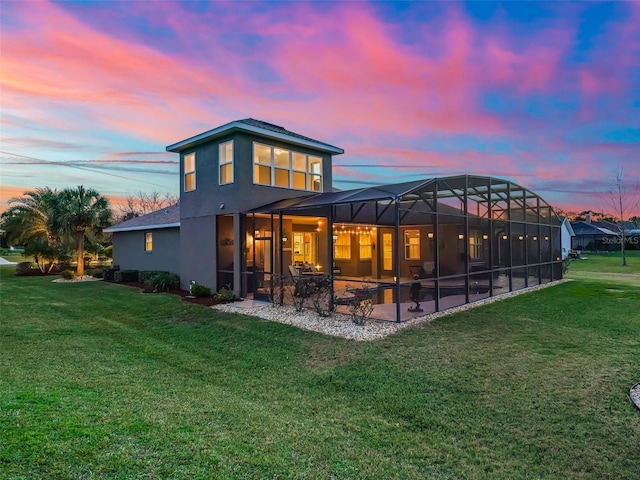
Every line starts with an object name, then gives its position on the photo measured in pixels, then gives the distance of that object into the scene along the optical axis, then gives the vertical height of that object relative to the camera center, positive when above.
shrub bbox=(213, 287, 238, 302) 11.11 -1.40
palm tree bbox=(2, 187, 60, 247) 23.55 +2.11
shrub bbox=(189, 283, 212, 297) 11.83 -1.31
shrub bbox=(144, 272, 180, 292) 14.04 -1.21
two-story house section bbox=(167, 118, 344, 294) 11.69 +2.12
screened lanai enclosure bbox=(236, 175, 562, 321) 9.84 +0.22
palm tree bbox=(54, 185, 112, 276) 19.25 +2.05
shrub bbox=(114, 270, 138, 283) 17.11 -1.17
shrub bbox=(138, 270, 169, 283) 15.47 -1.02
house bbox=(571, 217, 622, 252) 44.22 +0.82
